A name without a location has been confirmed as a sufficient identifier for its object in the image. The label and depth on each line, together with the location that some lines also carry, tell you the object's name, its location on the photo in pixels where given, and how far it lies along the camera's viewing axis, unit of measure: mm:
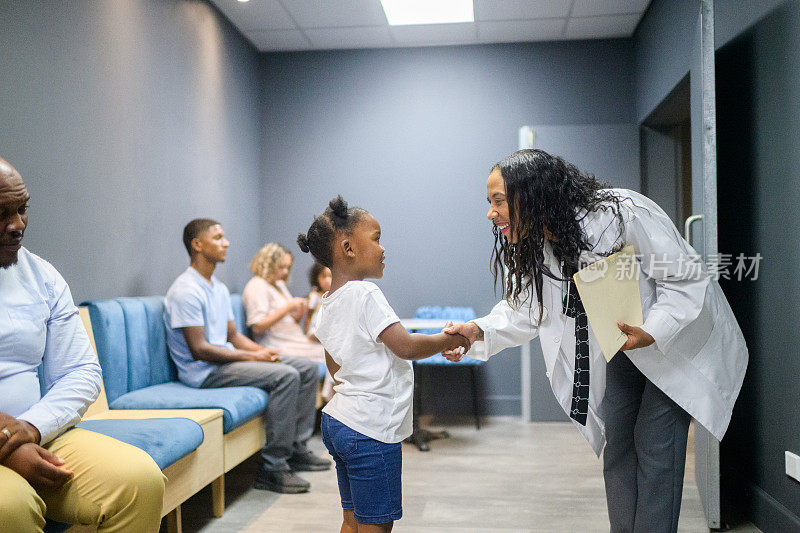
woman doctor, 1664
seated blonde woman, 4266
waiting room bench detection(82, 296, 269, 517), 2830
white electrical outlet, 2385
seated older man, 1618
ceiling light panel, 4602
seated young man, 3225
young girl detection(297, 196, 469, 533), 1619
